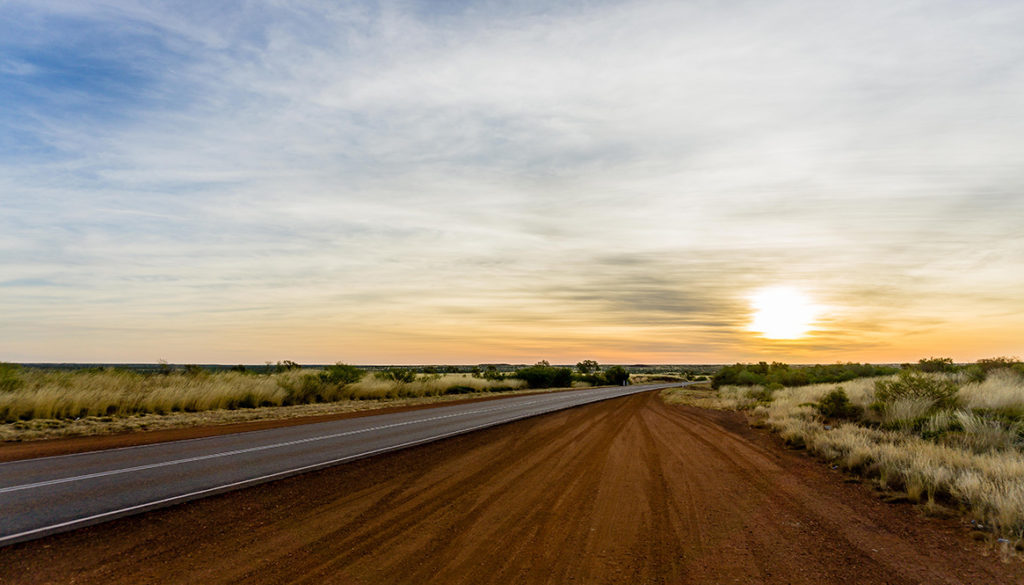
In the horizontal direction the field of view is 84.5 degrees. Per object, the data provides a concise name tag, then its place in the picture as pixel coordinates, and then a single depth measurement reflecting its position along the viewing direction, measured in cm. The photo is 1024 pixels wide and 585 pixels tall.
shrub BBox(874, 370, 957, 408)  1736
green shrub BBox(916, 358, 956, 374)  3175
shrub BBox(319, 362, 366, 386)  3519
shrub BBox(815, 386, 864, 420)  1905
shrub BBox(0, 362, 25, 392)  2067
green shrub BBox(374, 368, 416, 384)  4564
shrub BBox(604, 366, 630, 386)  9062
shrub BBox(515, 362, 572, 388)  7050
